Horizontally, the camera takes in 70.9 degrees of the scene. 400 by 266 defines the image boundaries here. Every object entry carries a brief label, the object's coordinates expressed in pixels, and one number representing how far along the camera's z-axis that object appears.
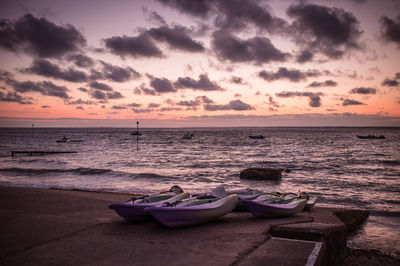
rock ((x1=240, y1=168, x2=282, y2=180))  21.59
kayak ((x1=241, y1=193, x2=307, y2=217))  8.40
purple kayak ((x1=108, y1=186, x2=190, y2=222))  7.69
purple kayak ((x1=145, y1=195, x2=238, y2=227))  7.07
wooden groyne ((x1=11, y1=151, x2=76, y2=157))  41.58
